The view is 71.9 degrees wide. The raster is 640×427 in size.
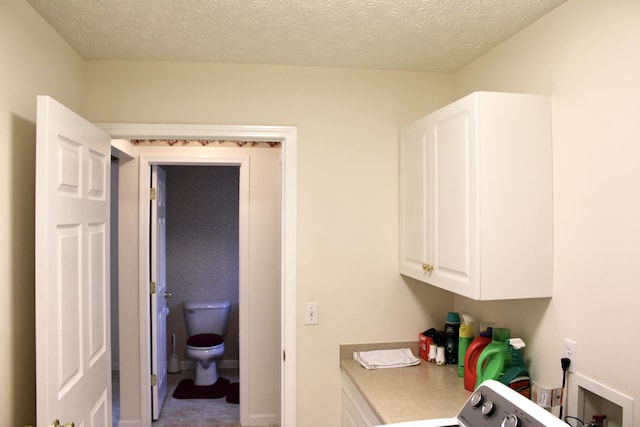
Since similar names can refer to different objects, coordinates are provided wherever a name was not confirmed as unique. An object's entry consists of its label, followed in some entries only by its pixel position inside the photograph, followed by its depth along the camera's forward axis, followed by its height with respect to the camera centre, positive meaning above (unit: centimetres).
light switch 227 -50
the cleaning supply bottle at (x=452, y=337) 222 -62
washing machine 102 -49
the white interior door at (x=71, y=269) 140 -19
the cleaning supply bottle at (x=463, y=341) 207 -59
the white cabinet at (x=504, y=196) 162 +7
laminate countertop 171 -76
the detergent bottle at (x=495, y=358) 175 -57
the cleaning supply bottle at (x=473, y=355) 189 -61
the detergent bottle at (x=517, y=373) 170 -61
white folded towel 218 -73
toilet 417 -120
